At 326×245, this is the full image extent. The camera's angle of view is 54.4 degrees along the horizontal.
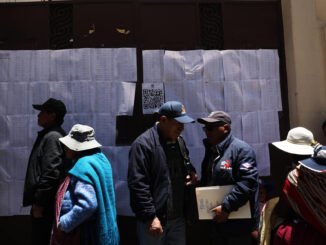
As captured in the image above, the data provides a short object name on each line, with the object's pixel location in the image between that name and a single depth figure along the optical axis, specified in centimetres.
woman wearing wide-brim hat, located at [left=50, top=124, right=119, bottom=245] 259
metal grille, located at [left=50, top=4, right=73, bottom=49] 422
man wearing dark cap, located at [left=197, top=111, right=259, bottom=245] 288
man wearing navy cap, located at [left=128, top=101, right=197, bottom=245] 283
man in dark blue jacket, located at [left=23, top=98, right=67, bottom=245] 309
